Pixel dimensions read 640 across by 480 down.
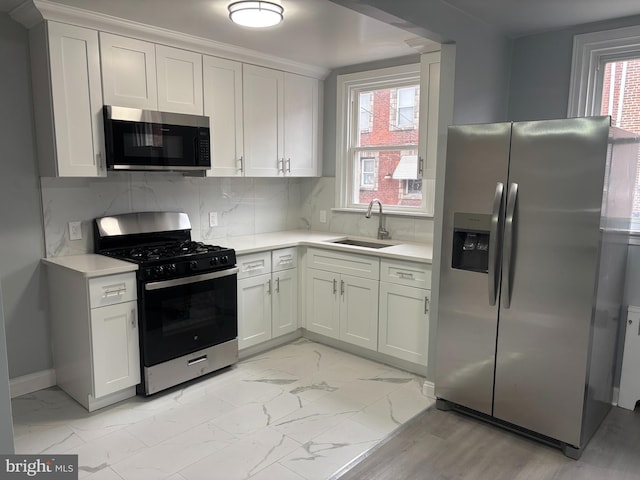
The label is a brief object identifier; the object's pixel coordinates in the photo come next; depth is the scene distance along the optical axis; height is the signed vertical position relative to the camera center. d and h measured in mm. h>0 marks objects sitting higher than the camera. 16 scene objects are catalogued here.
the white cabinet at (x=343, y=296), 3531 -939
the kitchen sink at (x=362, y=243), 3949 -560
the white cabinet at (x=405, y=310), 3229 -933
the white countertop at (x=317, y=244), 3343 -530
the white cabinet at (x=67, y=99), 2717 +457
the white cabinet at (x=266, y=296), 3561 -948
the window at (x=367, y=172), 4254 +56
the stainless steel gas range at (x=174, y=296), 2930 -791
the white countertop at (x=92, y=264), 2688 -543
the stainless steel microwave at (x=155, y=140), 2926 +237
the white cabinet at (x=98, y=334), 2730 -962
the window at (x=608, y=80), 2951 +649
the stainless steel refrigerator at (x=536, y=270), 2311 -484
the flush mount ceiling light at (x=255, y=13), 2529 +898
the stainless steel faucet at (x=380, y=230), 4004 -449
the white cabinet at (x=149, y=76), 2932 +668
